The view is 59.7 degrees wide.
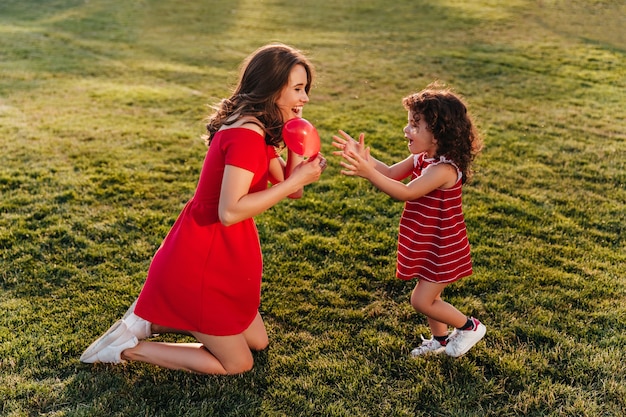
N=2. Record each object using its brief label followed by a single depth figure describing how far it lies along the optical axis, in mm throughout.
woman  2992
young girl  3168
